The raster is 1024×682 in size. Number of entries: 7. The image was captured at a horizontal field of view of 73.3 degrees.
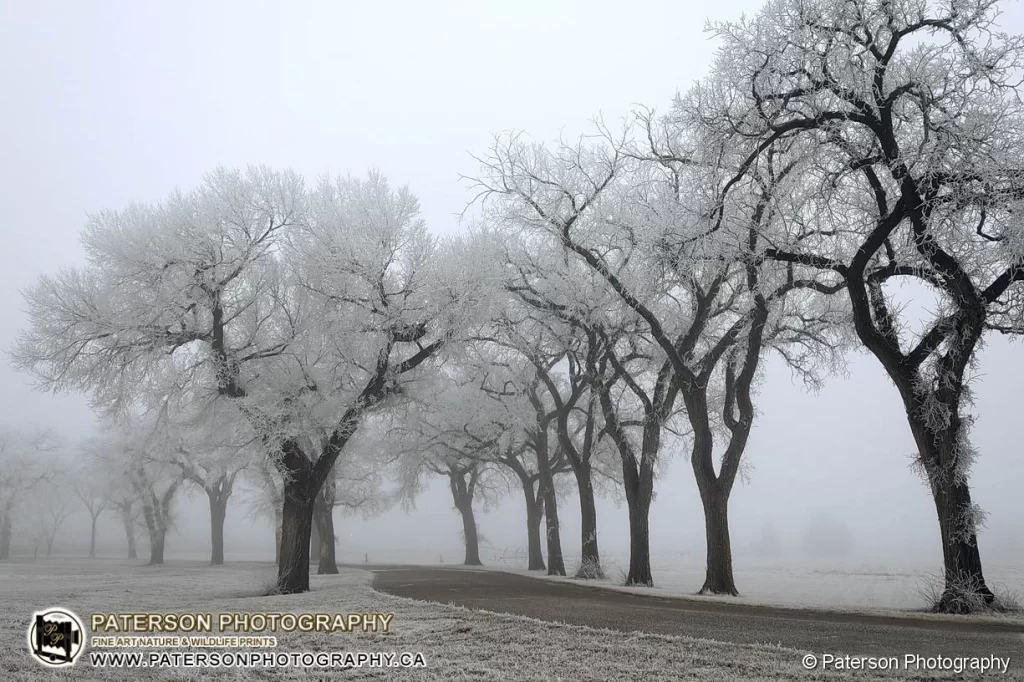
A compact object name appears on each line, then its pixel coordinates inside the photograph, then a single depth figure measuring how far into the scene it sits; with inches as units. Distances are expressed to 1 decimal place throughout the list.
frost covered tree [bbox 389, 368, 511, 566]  1104.8
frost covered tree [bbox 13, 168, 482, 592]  676.7
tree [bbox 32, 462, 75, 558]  2203.5
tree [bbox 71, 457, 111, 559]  1937.7
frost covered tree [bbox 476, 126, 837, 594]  551.8
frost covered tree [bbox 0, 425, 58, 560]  2028.8
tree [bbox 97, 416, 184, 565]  1619.7
